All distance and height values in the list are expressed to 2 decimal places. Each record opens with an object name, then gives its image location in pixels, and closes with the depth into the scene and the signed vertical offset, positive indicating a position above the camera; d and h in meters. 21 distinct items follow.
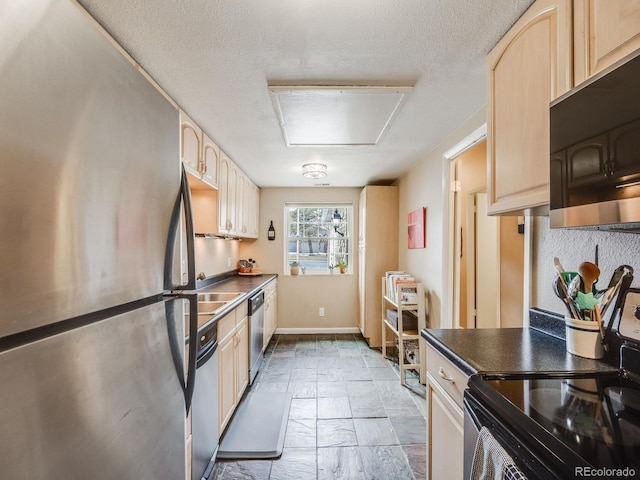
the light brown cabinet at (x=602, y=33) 0.77 +0.59
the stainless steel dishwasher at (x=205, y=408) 1.48 -0.91
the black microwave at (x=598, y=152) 0.70 +0.24
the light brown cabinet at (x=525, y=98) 1.00 +0.55
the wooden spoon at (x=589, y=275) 1.08 -0.12
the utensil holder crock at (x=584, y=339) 1.07 -0.36
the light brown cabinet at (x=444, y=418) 1.11 -0.73
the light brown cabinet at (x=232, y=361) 1.93 -0.91
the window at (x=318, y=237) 4.79 +0.05
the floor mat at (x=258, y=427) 1.92 -1.37
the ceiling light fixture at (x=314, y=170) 3.17 +0.76
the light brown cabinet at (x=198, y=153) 1.96 +0.65
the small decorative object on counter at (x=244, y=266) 4.35 -0.38
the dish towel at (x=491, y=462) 0.67 -0.54
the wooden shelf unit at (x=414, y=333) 2.85 -0.94
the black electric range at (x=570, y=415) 0.58 -0.43
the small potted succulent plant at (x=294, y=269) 4.60 -0.45
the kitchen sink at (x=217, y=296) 2.62 -0.51
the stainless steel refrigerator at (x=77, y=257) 0.48 -0.04
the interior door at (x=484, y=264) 3.09 -0.24
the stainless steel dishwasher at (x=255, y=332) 2.71 -0.92
